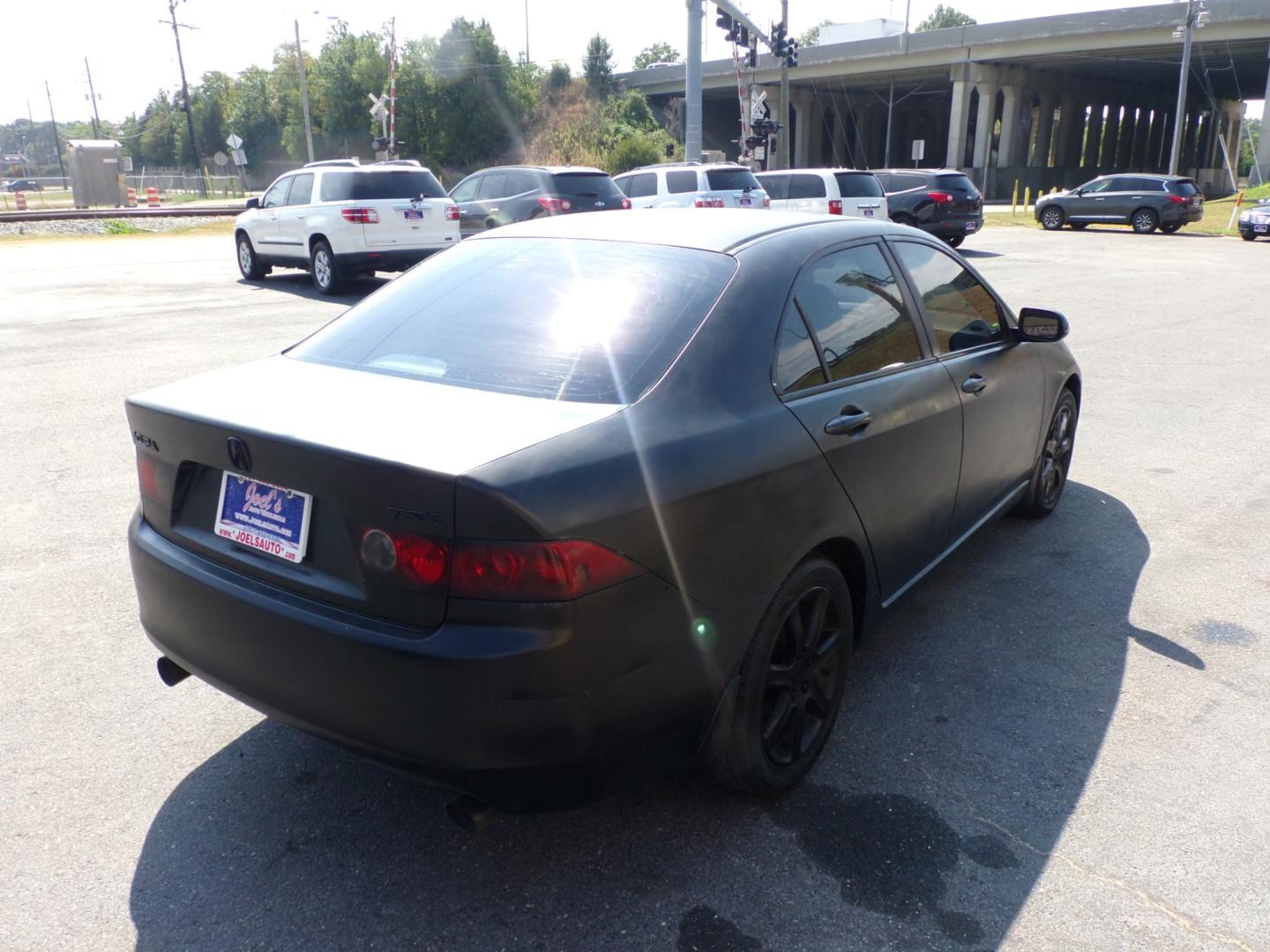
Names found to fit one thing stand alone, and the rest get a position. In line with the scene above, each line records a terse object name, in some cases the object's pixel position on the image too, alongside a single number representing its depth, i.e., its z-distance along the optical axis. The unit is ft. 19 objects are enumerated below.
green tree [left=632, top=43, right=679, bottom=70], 396.78
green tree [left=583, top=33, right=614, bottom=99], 220.84
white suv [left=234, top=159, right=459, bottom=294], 46.52
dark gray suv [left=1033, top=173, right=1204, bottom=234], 92.84
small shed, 134.38
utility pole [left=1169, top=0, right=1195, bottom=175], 127.85
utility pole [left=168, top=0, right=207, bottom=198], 190.80
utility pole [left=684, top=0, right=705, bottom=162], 79.30
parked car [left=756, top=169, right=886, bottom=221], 65.41
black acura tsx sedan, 7.47
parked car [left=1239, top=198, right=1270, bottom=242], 86.48
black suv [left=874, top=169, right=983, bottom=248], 72.90
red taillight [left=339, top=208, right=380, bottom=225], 46.21
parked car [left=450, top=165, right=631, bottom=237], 54.34
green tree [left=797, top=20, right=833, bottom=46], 380.00
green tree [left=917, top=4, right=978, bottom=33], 417.49
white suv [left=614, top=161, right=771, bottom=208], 62.54
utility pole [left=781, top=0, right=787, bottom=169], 108.62
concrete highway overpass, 156.15
